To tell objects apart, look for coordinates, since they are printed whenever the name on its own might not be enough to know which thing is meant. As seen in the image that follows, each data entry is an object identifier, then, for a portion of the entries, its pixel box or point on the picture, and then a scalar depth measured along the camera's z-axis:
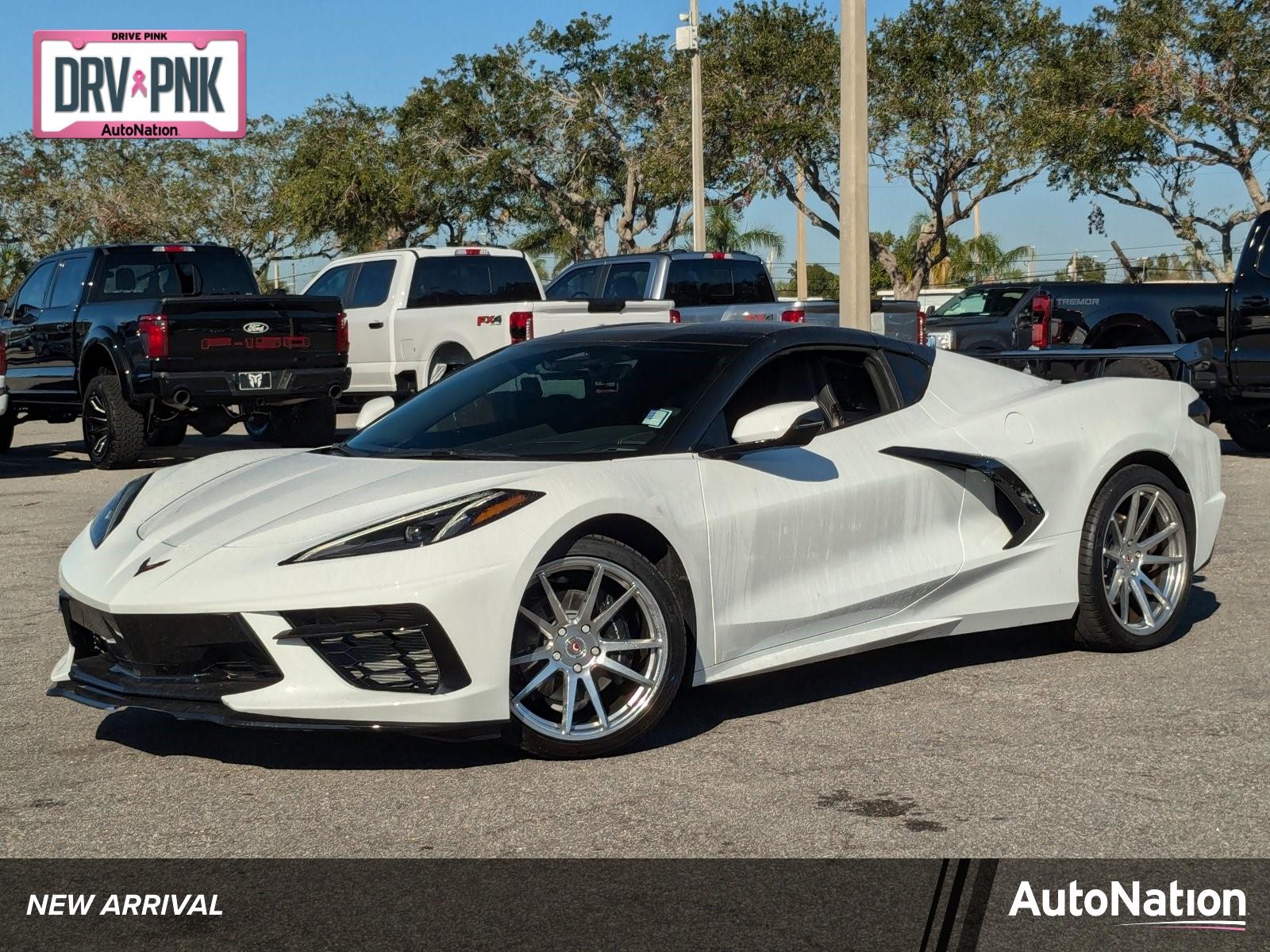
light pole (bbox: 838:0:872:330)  15.70
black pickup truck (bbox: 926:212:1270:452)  13.98
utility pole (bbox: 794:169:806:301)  46.09
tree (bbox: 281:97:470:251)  44.56
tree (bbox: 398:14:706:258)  41.72
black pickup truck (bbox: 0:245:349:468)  14.66
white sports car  4.81
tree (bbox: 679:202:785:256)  49.03
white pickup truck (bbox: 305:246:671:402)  17.56
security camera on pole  28.19
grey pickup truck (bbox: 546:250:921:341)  16.97
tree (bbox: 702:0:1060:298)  34.09
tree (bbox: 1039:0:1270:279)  33.28
